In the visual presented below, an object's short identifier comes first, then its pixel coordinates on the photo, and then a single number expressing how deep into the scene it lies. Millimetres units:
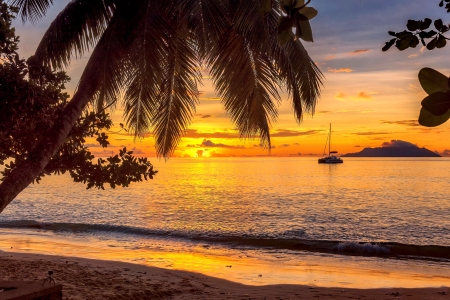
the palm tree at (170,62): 6145
